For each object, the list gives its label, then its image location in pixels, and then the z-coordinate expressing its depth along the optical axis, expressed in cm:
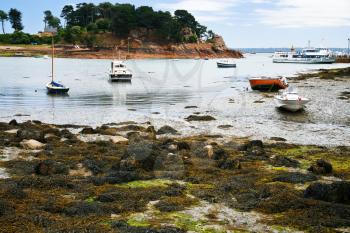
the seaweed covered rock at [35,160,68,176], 1705
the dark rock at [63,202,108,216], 1256
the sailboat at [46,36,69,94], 5697
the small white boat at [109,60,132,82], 7906
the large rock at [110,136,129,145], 2495
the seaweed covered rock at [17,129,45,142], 2417
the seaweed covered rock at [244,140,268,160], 2147
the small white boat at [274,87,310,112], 3940
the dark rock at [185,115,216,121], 3634
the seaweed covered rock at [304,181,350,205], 1385
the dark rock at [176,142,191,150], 2291
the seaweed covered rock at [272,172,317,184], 1692
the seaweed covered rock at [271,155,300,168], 2000
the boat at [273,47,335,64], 17960
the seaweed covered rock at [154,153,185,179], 1753
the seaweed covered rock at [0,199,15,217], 1215
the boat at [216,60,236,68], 15025
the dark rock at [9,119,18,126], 3072
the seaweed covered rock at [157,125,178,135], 2965
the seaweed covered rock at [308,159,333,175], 1836
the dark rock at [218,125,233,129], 3256
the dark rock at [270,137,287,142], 2722
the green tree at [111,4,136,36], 19988
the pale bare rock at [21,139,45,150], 2248
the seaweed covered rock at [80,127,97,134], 2853
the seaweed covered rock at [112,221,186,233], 1125
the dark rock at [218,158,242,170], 1891
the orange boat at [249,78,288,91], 6106
